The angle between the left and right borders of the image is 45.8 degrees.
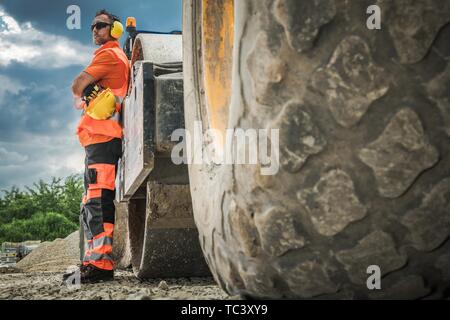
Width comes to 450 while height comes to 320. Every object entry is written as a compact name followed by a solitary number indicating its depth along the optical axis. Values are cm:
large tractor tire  112
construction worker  322
